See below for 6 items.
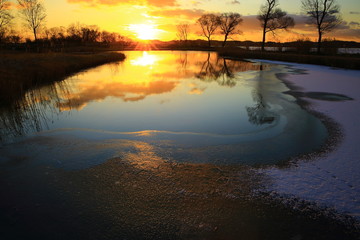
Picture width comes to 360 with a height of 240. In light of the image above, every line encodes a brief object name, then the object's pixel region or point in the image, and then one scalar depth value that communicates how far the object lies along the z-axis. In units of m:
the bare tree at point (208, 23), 80.81
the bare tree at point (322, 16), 33.41
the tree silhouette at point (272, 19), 44.50
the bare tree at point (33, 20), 46.63
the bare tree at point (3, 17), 31.25
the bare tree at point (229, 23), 71.94
